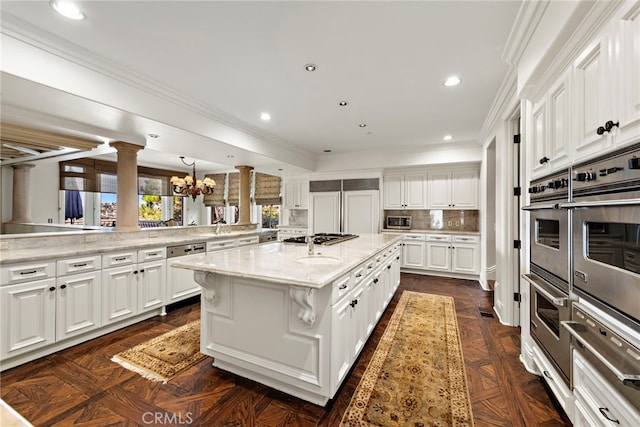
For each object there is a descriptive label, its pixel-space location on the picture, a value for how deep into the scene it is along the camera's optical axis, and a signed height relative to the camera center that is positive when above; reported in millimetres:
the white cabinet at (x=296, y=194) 6520 +542
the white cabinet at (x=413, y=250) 5363 -717
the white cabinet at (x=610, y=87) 1043 +592
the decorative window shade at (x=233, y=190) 7695 +758
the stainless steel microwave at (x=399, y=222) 5799 -135
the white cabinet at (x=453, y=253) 4926 -725
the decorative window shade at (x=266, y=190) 7152 +728
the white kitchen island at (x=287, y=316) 1657 -722
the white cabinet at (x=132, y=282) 2703 -757
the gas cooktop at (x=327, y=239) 2979 -289
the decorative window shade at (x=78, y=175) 5605 +877
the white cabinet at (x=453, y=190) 5102 +538
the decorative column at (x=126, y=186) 3369 +374
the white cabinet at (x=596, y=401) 992 -787
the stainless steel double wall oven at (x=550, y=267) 1483 -327
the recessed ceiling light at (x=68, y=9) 1621 +1318
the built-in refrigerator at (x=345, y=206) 5711 +228
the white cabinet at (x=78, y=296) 2365 -775
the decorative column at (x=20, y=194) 4977 +399
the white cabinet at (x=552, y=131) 1537 +571
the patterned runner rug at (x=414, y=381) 1616 -1239
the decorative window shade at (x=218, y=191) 7914 +743
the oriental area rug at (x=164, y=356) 2076 -1240
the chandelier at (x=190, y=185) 4848 +570
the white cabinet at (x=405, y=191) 5523 +554
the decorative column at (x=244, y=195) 5352 +419
